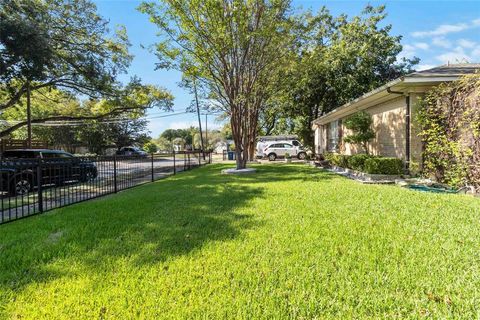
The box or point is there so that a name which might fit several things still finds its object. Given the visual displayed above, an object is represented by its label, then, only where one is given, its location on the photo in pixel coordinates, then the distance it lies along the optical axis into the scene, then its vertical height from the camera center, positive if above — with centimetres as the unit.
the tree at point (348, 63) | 2127 +640
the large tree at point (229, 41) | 1179 +480
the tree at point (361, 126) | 1178 +93
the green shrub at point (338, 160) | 1249 -50
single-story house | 838 +144
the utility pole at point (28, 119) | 1564 +212
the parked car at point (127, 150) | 3795 +46
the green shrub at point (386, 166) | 905 -56
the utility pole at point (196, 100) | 1739 +400
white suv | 2706 -3
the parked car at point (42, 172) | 547 -37
